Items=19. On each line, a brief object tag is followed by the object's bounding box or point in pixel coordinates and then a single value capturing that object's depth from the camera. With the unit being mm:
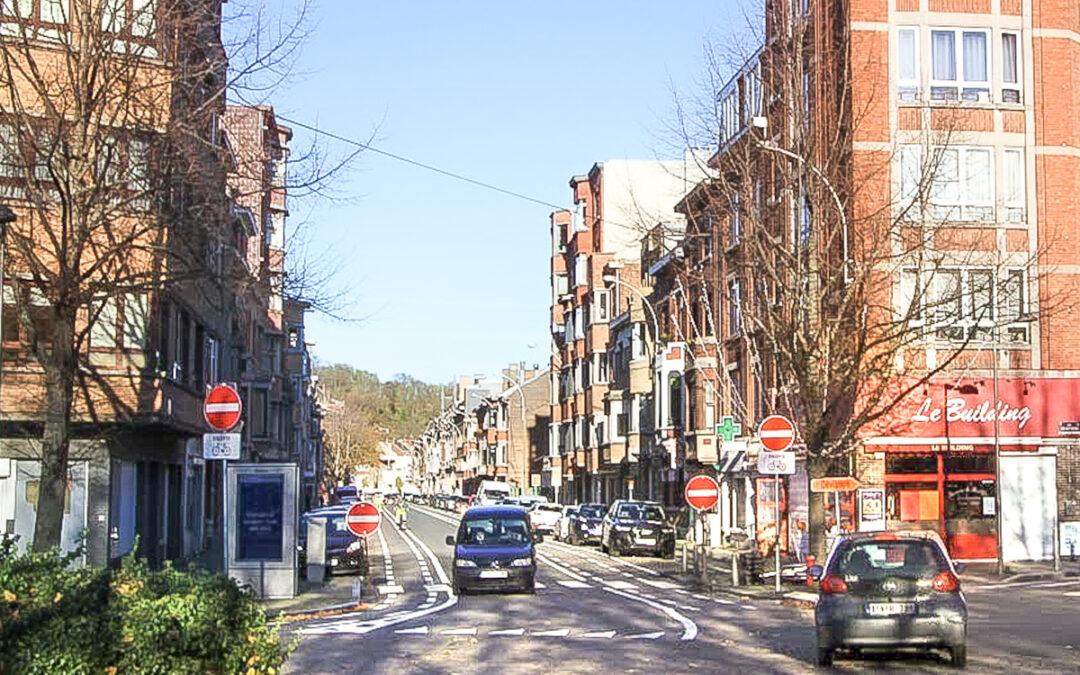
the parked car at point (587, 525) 56906
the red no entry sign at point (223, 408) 21562
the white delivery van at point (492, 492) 78312
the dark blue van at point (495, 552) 31000
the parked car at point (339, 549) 36000
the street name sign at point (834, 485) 30125
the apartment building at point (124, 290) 21000
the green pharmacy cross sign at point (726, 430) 40475
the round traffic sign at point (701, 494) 32594
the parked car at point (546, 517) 64375
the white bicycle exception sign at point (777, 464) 28938
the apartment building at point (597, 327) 73125
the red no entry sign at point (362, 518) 30297
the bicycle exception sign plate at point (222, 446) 21406
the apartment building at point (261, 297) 23766
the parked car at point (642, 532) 48000
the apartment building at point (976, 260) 39062
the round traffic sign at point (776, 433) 28953
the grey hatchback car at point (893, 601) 16453
